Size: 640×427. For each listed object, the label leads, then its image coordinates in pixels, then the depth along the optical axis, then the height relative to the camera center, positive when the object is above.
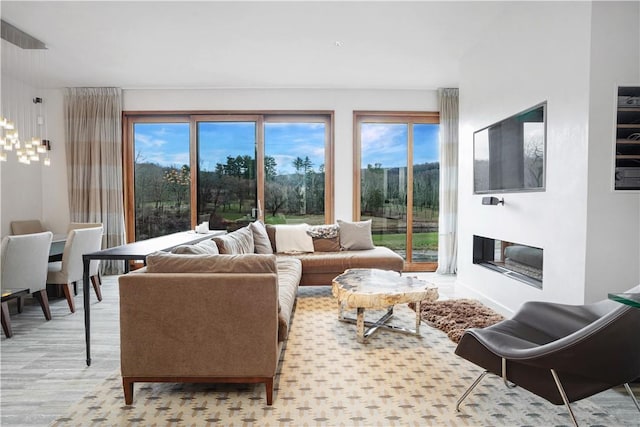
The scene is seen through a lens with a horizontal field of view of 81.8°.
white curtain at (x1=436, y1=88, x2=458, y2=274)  5.71 +0.31
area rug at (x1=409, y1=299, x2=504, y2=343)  3.21 -1.11
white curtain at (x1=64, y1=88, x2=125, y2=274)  5.62 +0.66
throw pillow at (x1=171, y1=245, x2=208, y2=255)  2.35 -0.33
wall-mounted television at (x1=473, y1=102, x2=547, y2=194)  2.95 +0.41
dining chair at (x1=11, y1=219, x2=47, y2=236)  5.01 -0.40
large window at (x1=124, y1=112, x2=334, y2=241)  5.83 +0.47
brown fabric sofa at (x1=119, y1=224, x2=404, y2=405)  1.98 -0.67
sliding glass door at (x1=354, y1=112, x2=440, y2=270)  5.88 +0.25
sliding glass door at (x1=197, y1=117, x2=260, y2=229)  5.84 +0.47
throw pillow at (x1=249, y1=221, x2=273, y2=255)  4.37 -0.50
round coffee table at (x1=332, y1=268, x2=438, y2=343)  2.83 -0.74
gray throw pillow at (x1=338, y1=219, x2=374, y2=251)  4.90 -0.50
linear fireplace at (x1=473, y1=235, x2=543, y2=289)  3.12 -0.58
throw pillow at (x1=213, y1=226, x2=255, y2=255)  2.95 -0.40
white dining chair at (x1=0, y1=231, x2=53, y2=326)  3.16 -0.57
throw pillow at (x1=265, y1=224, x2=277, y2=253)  4.91 -0.49
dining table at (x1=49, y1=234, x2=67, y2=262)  3.89 -0.55
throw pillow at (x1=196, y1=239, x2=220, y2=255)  2.65 -0.35
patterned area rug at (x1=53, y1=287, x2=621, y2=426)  1.90 -1.14
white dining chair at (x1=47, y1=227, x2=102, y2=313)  3.72 -0.68
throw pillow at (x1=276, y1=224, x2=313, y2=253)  4.86 -0.55
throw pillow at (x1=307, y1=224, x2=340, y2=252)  4.91 -0.53
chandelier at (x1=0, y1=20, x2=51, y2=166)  3.72 +1.52
